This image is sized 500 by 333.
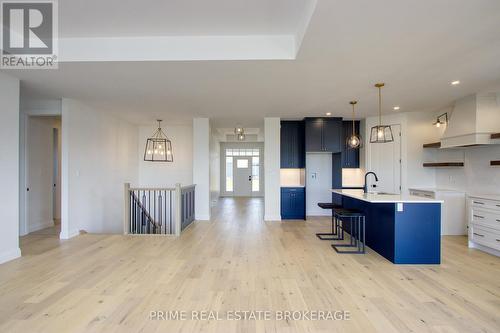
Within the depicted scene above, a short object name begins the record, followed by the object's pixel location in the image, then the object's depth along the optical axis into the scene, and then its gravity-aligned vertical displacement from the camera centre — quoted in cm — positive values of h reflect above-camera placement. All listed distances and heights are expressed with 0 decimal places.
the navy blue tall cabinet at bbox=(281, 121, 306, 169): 679 +65
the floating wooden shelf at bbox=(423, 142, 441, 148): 520 +47
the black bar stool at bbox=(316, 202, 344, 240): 480 -141
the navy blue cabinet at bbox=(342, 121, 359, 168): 686 +37
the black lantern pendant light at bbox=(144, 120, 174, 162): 747 +59
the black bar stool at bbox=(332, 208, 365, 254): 402 -115
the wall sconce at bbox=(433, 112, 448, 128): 530 +105
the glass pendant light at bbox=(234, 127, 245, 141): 856 +121
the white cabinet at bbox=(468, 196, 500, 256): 387 -96
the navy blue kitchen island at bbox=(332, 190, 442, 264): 350 -93
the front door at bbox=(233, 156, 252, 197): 1207 -49
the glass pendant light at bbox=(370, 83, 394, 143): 397 +124
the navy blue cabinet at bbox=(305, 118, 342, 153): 643 +85
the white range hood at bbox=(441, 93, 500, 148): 418 +82
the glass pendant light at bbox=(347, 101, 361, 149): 438 +44
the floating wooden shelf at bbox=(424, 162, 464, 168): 501 +4
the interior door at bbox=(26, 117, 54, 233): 531 -20
